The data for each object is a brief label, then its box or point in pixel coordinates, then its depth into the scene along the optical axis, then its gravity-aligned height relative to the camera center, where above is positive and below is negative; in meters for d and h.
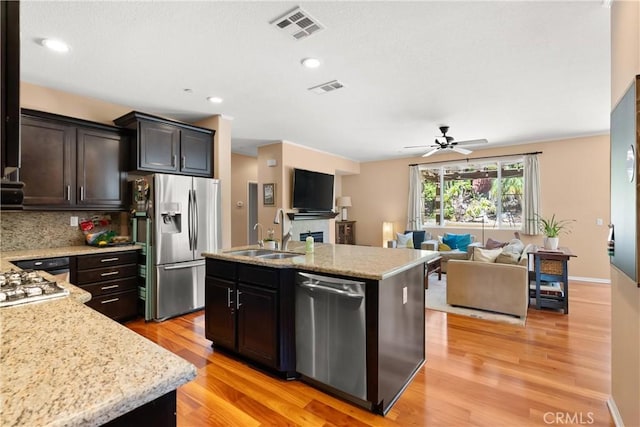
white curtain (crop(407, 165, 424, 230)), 7.61 +0.24
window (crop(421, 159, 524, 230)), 6.57 +0.39
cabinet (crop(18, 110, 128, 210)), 3.14 +0.52
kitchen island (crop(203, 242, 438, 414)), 1.97 -0.75
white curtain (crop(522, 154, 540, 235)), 6.13 +0.33
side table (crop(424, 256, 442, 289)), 5.40 -1.00
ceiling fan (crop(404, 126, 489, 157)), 4.91 +1.10
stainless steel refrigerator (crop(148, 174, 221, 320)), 3.62 -0.31
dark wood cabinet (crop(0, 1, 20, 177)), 0.69 +0.30
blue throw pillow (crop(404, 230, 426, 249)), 6.82 -0.59
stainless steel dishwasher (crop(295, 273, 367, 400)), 2.01 -0.83
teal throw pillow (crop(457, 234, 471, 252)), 6.23 -0.61
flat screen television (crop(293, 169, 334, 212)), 6.23 +0.43
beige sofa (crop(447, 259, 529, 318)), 3.63 -0.92
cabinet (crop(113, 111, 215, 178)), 3.72 +0.84
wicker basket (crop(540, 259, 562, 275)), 3.94 -0.71
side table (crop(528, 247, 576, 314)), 3.88 -0.79
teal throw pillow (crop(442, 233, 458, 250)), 6.35 -0.61
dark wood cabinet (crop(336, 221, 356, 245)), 8.18 -0.57
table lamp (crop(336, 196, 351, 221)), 8.46 +0.22
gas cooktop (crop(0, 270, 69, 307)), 1.26 -0.34
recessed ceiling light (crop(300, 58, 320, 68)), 2.84 +1.38
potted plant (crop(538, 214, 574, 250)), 4.14 -0.36
